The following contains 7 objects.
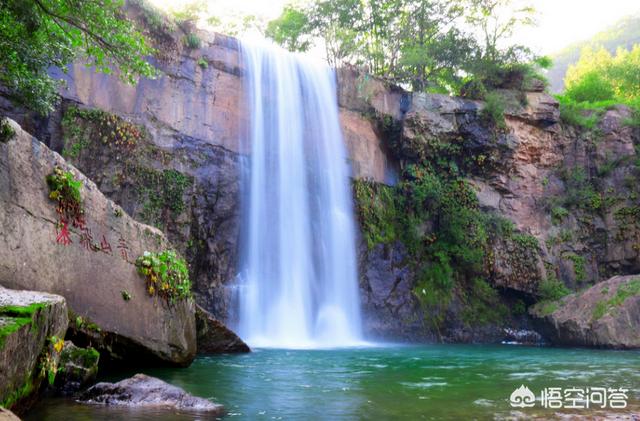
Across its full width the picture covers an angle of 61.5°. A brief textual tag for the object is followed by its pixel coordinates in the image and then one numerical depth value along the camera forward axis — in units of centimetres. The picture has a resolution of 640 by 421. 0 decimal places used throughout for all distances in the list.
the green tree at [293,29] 2611
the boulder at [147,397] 513
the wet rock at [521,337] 1738
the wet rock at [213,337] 963
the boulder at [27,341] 397
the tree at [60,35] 721
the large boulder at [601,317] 1395
